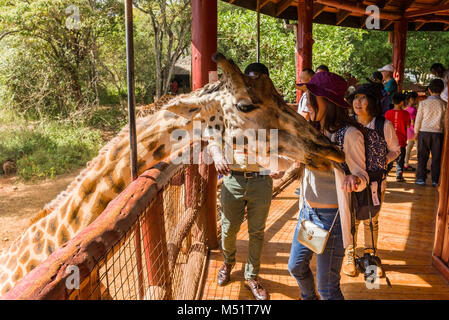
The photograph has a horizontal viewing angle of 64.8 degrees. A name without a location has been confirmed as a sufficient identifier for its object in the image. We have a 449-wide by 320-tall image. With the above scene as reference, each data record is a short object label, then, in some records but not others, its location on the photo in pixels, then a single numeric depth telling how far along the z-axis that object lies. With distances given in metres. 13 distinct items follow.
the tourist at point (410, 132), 7.67
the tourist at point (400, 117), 5.90
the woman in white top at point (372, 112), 3.31
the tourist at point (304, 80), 4.85
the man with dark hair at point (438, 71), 6.89
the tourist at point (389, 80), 6.87
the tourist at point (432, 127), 5.91
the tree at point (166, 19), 16.28
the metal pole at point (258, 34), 4.70
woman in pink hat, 2.24
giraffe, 2.29
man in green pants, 3.06
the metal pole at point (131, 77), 1.94
